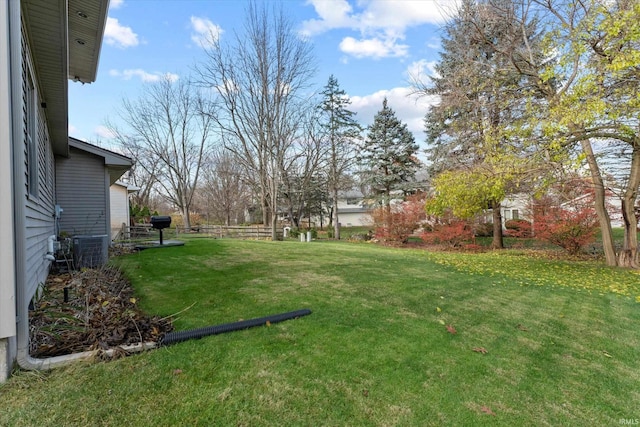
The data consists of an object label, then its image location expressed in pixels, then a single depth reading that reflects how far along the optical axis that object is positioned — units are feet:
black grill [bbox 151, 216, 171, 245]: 30.12
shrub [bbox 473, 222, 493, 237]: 55.46
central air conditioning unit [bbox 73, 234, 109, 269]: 19.84
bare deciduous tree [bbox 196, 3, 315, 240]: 51.03
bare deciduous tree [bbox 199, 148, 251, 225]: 98.27
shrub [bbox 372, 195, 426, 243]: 50.75
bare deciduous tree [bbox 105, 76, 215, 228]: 79.00
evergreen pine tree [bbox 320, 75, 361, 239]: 75.00
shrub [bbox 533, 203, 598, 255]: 37.11
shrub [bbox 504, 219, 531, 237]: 44.19
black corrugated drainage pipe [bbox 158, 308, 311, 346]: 9.26
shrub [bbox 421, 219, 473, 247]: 45.68
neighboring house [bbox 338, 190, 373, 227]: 134.21
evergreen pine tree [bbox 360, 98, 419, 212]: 72.38
